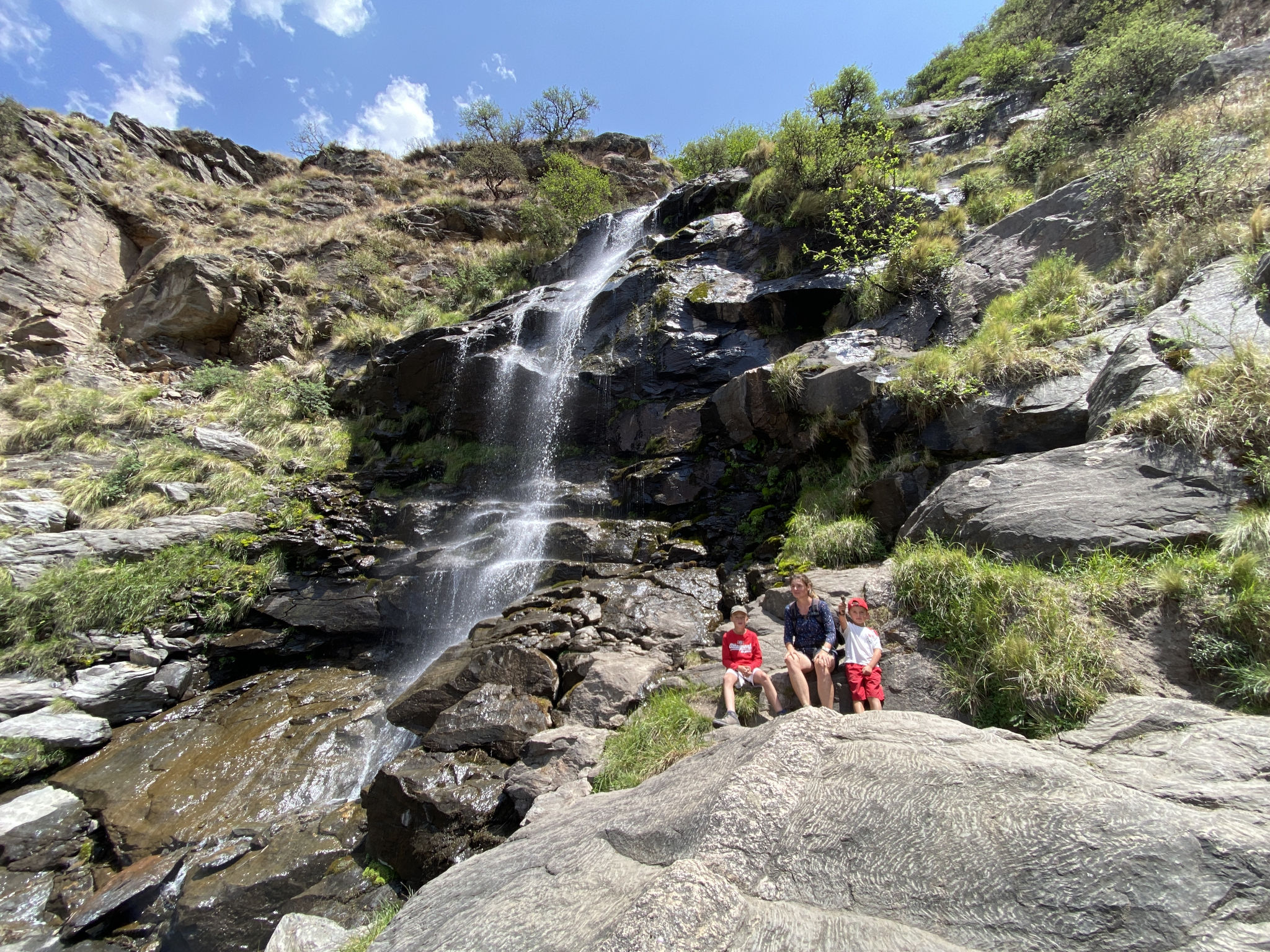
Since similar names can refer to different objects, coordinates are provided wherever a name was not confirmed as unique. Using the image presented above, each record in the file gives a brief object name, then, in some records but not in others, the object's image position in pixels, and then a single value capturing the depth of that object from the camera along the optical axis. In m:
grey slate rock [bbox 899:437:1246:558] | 4.22
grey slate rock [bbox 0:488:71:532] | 9.16
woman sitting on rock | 4.42
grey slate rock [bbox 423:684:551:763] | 5.29
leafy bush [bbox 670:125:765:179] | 21.62
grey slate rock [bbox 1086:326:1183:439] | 5.17
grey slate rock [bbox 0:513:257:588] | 8.34
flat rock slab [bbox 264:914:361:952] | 3.84
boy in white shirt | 4.29
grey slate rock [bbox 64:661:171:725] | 7.14
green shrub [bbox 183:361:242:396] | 15.89
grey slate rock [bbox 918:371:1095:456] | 6.16
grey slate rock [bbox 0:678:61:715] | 6.75
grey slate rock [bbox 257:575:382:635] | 9.04
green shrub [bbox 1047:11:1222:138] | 10.51
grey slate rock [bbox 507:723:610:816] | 4.50
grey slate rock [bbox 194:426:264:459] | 13.18
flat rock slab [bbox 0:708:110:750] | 6.43
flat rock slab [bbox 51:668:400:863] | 5.70
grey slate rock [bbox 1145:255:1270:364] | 5.12
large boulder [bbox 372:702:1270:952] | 1.53
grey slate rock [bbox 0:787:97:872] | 5.34
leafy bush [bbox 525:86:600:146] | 31.70
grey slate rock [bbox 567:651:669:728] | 5.39
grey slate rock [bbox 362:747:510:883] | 4.48
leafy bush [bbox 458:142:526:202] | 28.80
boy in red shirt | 4.78
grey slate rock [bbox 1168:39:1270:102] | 9.42
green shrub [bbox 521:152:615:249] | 21.39
